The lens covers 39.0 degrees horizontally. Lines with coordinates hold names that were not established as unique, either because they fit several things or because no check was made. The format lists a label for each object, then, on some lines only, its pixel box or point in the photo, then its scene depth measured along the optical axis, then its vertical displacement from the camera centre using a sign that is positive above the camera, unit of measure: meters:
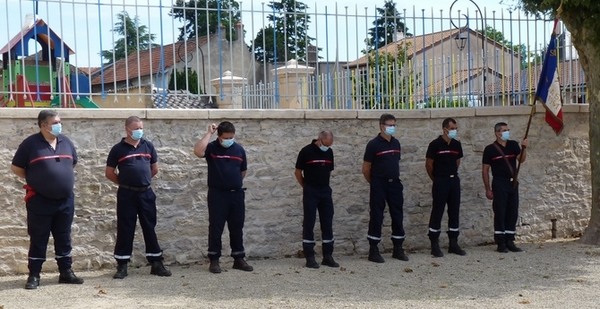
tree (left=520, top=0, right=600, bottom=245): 10.29 +0.89
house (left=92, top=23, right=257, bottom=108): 9.45 +0.69
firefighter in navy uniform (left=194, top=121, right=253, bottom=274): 9.09 -0.65
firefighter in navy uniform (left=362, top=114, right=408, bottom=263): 9.98 -0.62
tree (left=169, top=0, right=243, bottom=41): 9.73 +1.34
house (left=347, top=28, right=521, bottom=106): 11.27 +0.79
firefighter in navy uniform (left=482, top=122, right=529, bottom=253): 10.71 -0.80
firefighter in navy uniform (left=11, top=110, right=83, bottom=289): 8.13 -0.51
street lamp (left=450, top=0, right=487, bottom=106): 11.36 +1.12
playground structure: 9.16 +0.63
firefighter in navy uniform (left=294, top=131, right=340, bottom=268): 9.62 -0.75
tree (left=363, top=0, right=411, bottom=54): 10.87 +1.28
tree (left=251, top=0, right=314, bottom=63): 10.35 +1.15
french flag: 11.34 +0.49
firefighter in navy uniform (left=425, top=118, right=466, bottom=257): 10.44 -0.69
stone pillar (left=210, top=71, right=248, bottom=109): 10.20 +0.49
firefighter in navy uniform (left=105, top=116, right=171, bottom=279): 8.69 -0.59
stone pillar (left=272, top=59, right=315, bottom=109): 10.46 +0.53
